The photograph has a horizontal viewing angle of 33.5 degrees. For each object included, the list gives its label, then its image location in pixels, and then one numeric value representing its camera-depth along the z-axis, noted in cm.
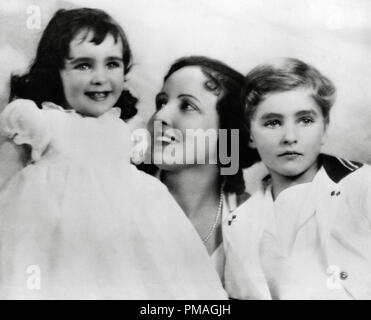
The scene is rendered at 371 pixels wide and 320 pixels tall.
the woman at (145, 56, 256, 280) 257
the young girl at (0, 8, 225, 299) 250
